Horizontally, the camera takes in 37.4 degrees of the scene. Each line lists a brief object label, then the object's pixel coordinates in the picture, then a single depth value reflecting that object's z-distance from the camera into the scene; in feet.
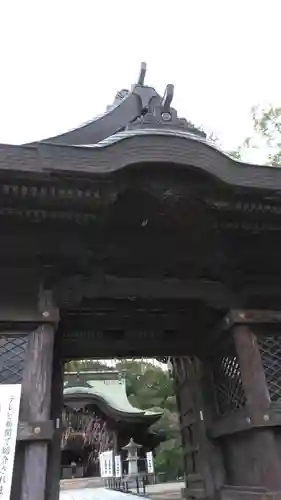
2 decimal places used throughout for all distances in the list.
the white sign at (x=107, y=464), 47.83
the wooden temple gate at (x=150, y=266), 10.63
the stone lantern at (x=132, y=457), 45.91
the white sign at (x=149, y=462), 44.52
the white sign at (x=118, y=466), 47.16
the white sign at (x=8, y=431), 9.48
